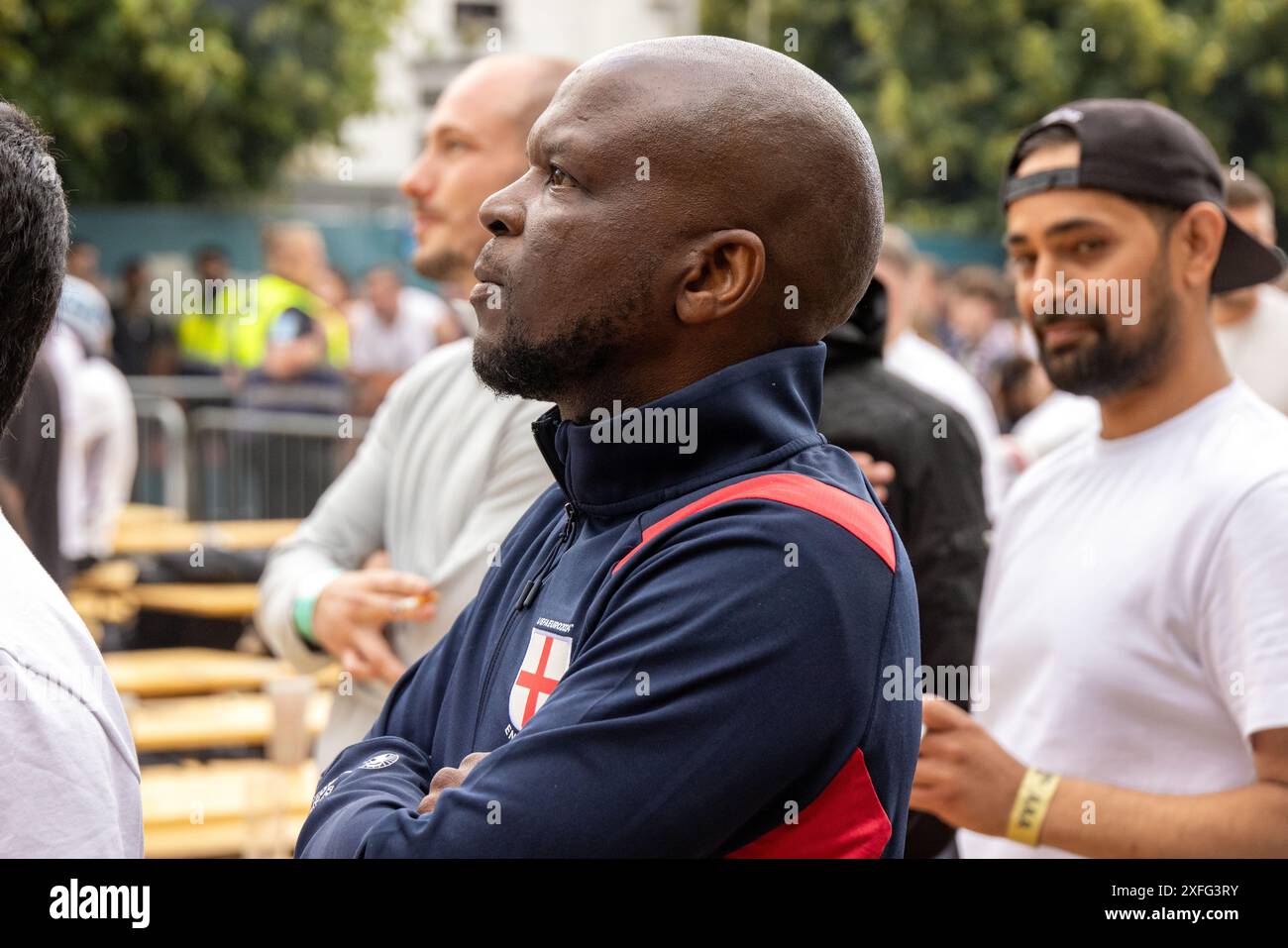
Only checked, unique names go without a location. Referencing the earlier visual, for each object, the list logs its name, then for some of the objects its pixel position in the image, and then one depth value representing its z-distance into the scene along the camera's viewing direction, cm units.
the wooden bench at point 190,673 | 620
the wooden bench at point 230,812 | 479
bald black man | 141
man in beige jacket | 273
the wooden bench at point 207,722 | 557
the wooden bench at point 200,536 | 798
